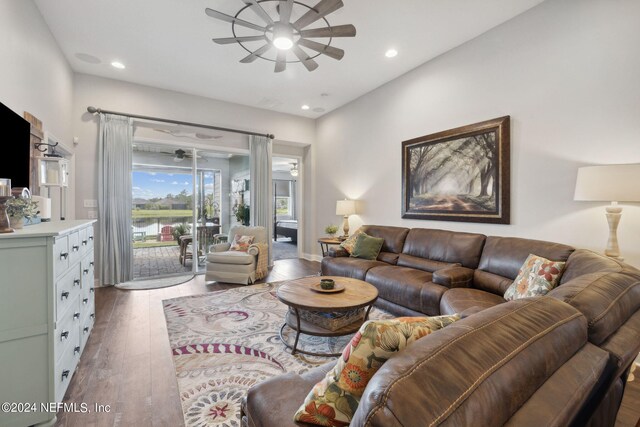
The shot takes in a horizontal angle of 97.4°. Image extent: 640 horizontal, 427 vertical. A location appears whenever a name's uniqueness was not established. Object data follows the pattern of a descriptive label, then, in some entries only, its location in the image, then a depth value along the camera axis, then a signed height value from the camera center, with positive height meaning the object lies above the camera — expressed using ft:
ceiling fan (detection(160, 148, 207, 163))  17.36 +3.00
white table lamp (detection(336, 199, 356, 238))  16.94 -0.19
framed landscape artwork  10.67 +1.31
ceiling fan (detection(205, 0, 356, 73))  8.16 +5.56
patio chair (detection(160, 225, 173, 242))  17.62 -1.91
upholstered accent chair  14.73 -3.29
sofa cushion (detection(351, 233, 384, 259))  13.62 -2.10
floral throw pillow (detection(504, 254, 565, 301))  7.33 -1.98
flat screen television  6.36 +1.35
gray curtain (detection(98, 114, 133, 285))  14.52 +0.24
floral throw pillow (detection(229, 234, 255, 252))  15.74 -2.28
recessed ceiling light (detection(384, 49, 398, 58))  12.26 +6.68
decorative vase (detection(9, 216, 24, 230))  5.73 -0.41
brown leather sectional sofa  1.93 -1.34
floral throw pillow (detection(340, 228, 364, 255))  14.29 -2.01
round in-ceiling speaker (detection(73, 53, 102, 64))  12.51 +6.56
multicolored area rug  6.15 -4.30
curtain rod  14.32 +4.72
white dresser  5.04 -2.32
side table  16.47 -2.19
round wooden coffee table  7.55 -2.71
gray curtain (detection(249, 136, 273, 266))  18.95 +1.39
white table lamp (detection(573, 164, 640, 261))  6.73 +0.45
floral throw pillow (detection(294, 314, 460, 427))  2.69 -1.64
